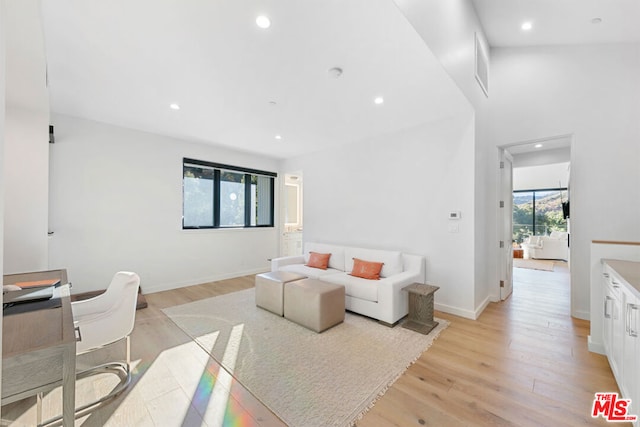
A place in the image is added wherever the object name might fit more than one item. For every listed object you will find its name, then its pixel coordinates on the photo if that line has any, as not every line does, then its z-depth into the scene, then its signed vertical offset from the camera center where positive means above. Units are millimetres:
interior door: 4070 -130
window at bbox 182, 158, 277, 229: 4883 +387
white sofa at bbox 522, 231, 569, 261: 7457 -878
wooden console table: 952 -546
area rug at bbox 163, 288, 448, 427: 1834 -1283
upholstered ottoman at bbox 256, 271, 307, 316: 3337 -964
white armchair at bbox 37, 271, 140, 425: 1876 -782
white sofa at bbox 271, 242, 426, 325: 3096 -850
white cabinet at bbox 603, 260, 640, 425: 1530 -744
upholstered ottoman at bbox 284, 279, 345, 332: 2895 -1008
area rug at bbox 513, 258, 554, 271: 6452 -1244
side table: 3012 -1086
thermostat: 3432 +9
